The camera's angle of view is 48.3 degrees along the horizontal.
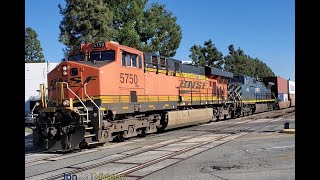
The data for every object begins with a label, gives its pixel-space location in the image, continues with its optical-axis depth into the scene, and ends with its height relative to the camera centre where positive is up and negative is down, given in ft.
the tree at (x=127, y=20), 118.32 +27.79
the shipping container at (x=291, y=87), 190.70 +5.76
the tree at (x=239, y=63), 294.66 +30.96
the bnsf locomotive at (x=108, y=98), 42.93 +0.23
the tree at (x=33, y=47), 254.88 +39.03
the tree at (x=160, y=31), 132.98 +26.80
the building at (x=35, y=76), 131.13 +8.99
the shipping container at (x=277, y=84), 167.02 +6.57
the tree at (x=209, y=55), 223.92 +29.54
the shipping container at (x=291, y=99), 192.75 -0.68
